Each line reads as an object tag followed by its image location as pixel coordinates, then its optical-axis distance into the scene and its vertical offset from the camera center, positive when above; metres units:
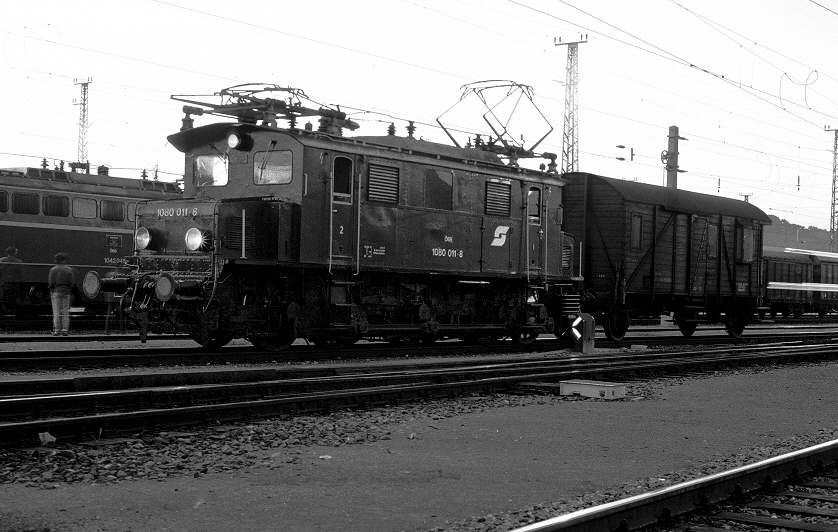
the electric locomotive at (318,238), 15.26 +0.78
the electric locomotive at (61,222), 24.98 +1.46
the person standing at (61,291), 19.72 -0.31
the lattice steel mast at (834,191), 63.30 +6.84
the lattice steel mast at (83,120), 38.42 +6.21
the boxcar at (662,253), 23.55 +0.98
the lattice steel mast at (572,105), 37.28 +7.25
